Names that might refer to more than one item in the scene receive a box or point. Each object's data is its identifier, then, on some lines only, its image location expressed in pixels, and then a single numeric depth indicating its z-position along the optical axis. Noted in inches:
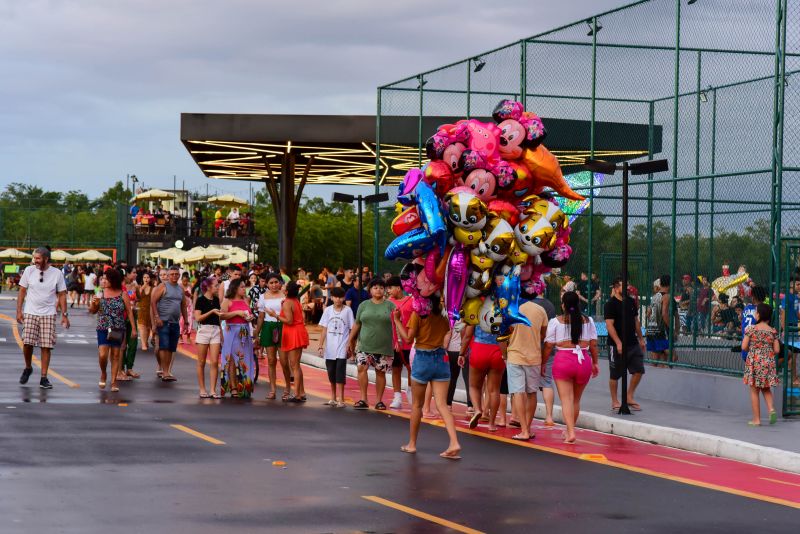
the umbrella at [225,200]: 2564.0
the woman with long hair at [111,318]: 725.9
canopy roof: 934.4
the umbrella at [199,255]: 2177.7
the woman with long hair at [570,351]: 565.0
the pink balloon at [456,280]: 499.5
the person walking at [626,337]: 687.7
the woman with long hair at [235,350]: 716.7
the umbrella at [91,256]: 2913.4
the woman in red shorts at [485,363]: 600.4
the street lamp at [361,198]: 1011.7
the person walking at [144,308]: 940.6
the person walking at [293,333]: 706.2
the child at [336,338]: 699.4
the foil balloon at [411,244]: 501.0
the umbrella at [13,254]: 2984.7
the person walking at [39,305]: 722.8
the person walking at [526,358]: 579.5
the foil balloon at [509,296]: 509.7
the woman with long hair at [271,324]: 735.1
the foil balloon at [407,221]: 507.8
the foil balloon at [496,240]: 500.7
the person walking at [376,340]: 685.9
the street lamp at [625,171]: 665.0
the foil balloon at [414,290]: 515.8
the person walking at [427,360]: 512.1
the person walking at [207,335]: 715.4
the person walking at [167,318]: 807.1
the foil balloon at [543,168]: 525.3
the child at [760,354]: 613.9
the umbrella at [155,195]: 2561.5
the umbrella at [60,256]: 2896.2
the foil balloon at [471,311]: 515.5
